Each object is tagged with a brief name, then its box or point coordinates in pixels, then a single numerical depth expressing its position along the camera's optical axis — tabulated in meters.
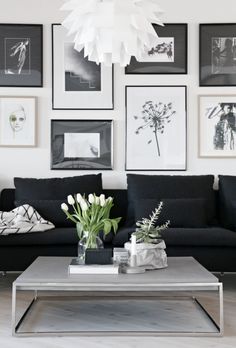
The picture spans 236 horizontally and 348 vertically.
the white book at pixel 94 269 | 3.07
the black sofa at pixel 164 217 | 4.07
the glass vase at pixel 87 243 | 3.27
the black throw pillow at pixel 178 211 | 4.44
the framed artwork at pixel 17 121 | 5.11
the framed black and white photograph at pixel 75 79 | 5.11
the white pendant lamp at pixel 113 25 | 2.92
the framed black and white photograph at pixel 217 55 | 5.09
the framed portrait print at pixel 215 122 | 5.09
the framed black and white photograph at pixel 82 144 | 5.11
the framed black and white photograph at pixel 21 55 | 5.10
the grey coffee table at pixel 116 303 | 2.86
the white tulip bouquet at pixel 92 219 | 3.27
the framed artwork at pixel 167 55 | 5.12
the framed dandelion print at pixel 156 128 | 5.09
